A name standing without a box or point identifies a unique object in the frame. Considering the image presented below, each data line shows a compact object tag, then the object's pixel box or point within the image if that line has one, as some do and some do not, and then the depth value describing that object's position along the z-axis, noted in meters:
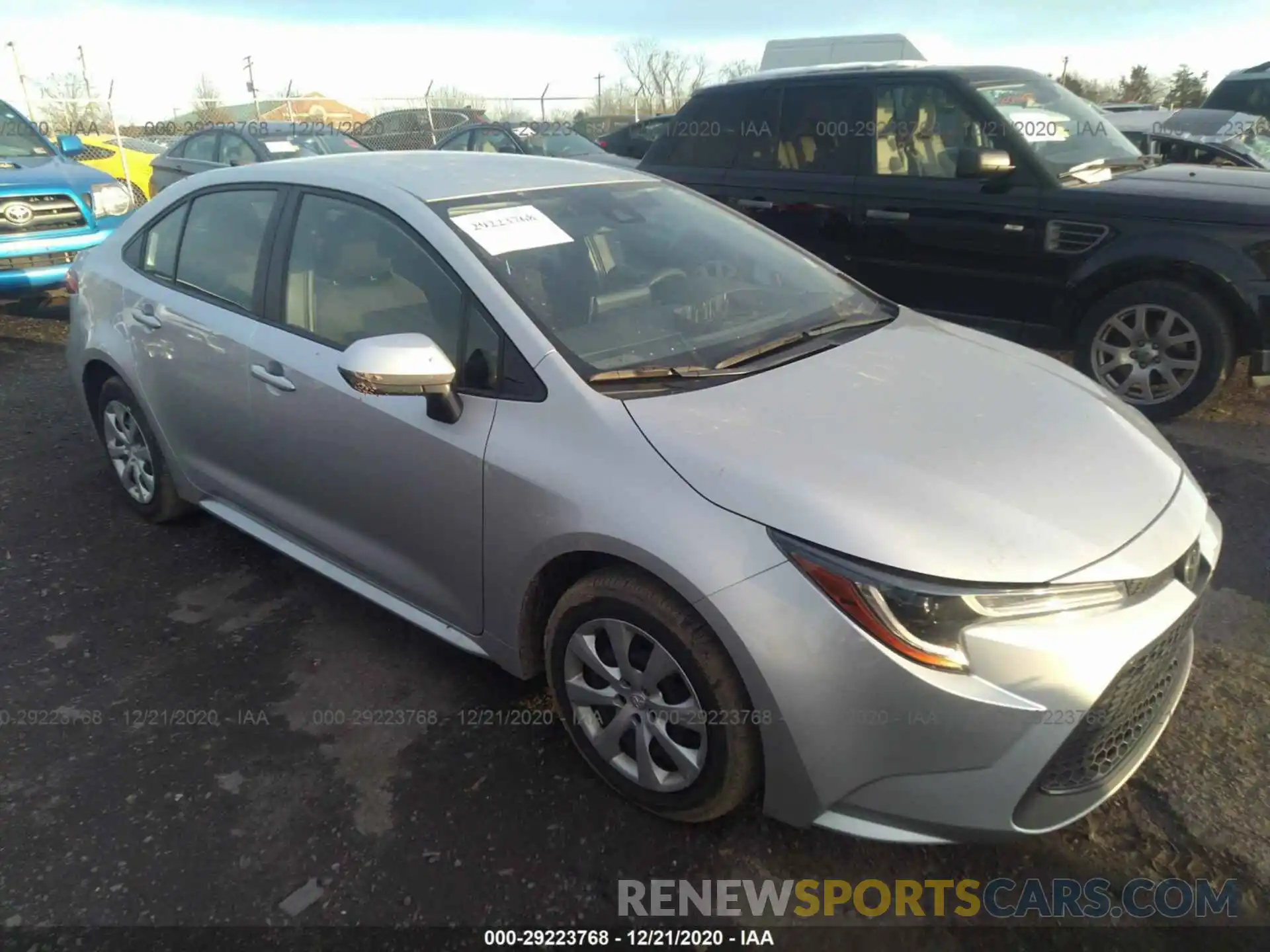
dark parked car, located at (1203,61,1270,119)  12.09
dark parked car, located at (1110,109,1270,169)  8.99
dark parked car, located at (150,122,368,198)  11.05
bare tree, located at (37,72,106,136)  16.70
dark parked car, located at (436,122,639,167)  13.57
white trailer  12.88
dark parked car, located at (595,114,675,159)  10.99
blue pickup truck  7.36
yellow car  10.97
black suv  4.71
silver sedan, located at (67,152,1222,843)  1.93
